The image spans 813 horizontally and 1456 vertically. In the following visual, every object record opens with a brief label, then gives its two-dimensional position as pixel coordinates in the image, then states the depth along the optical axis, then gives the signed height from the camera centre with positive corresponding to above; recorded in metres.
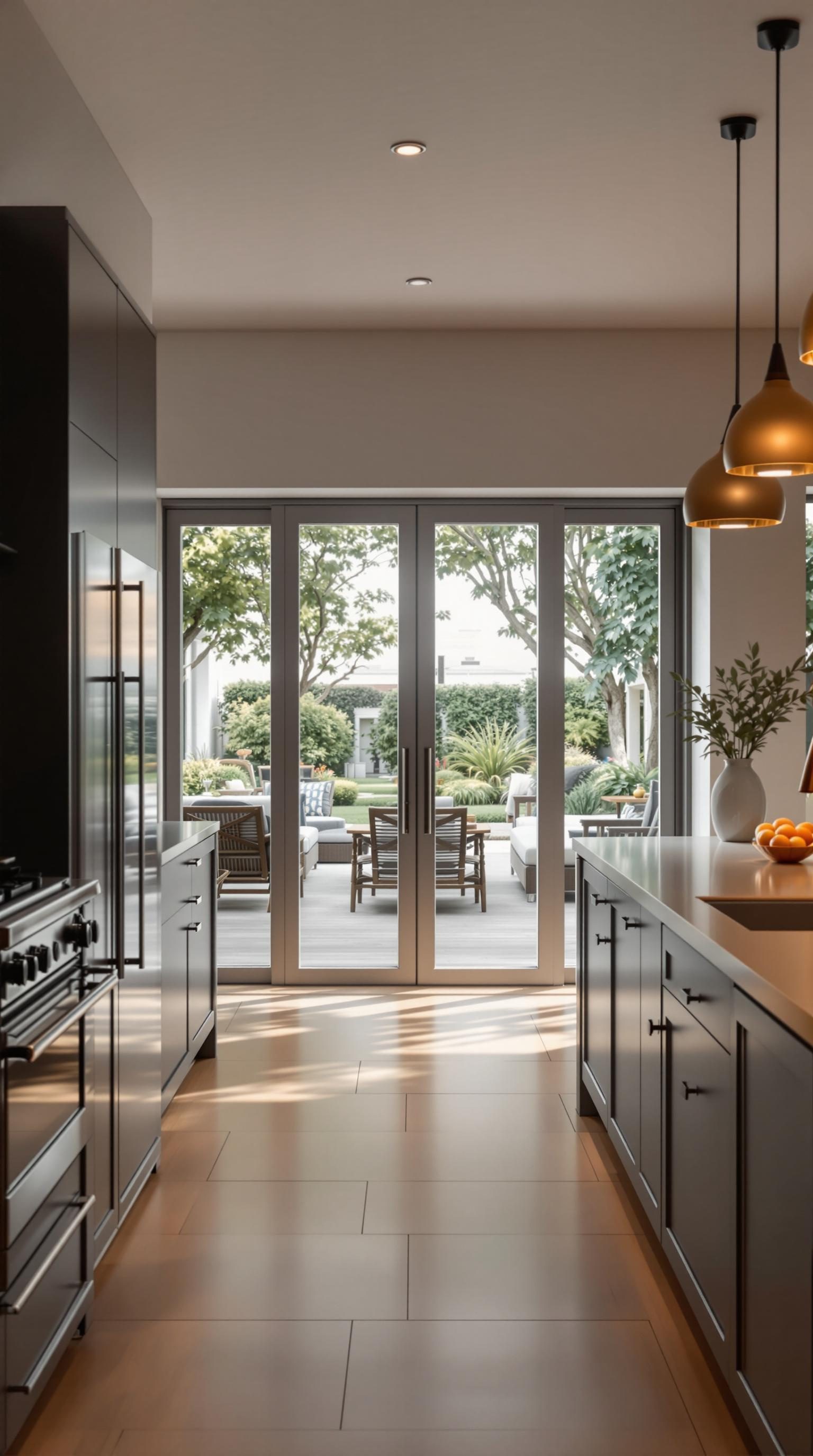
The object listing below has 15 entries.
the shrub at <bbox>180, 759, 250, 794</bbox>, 5.78 -0.12
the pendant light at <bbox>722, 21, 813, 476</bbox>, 2.73 +0.77
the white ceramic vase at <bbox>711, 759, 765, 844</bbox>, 3.89 -0.18
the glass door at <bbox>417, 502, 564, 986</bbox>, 5.74 +0.02
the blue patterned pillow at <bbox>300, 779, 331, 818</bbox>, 5.76 -0.24
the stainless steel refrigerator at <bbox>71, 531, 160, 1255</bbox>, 2.60 -0.19
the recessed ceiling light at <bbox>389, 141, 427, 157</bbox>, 3.63 +1.92
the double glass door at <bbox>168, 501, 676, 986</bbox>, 5.74 +0.06
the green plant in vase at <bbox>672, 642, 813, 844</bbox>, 3.89 +0.00
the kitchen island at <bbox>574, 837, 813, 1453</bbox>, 1.71 -0.67
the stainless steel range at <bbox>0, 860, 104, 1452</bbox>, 1.94 -0.70
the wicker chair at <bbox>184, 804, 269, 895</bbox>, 5.71 -0.46
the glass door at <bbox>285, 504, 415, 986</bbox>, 5.74 +0.02
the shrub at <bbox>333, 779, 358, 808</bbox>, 5.75 -0.22
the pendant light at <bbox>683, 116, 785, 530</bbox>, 3.34 +0.73
